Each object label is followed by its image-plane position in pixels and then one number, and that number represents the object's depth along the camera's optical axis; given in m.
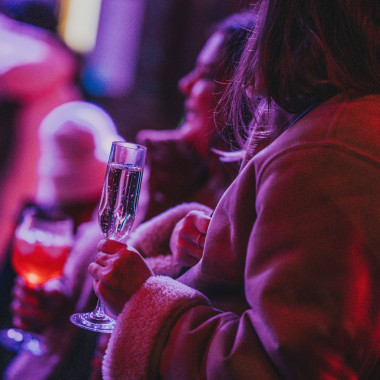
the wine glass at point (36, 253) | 1.90
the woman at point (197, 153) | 2.07
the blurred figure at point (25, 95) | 3.76
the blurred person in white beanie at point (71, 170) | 2.69
